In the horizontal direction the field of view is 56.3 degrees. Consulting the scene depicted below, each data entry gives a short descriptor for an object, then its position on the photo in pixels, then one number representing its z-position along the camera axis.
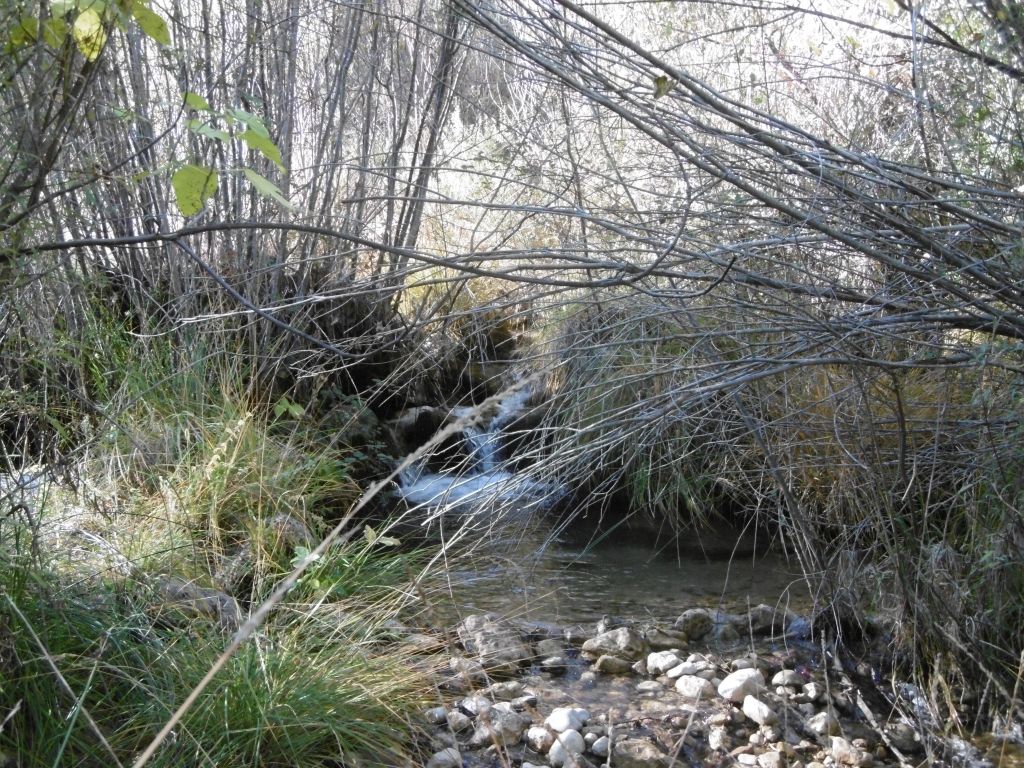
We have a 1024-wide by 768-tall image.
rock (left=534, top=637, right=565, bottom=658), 4.12
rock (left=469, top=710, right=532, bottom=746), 3.28
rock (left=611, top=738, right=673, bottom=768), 3.22
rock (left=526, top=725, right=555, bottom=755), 3.30
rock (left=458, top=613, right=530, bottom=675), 3.87
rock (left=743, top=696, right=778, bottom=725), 3.50
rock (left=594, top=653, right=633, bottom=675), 3.99
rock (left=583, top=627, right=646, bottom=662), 4.13
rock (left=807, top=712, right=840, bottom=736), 3.42
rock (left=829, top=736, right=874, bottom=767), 3.21
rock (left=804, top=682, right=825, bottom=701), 3.70
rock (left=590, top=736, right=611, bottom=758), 3.29
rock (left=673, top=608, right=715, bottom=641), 4.35
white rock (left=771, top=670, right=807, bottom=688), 3.79
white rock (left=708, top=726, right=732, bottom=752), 3.36
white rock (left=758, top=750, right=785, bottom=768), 3.22
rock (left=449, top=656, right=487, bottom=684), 3.58
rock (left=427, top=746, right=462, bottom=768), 3.04
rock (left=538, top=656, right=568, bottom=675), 3.98
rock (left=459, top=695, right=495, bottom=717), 3.46
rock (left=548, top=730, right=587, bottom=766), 3.20
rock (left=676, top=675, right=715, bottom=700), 3.73
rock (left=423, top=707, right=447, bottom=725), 3.32
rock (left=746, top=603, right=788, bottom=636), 4.36
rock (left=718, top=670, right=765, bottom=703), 3.67
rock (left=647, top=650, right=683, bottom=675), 3.99
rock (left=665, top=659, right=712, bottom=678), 3.92
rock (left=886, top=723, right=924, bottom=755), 3.33
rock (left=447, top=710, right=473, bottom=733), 3.33
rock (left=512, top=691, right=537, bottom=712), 3.54
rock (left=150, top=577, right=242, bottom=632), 3.09
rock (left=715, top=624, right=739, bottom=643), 4.31
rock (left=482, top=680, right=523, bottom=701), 3.62
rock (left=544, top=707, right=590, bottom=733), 3.40
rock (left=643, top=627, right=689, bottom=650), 4.22
